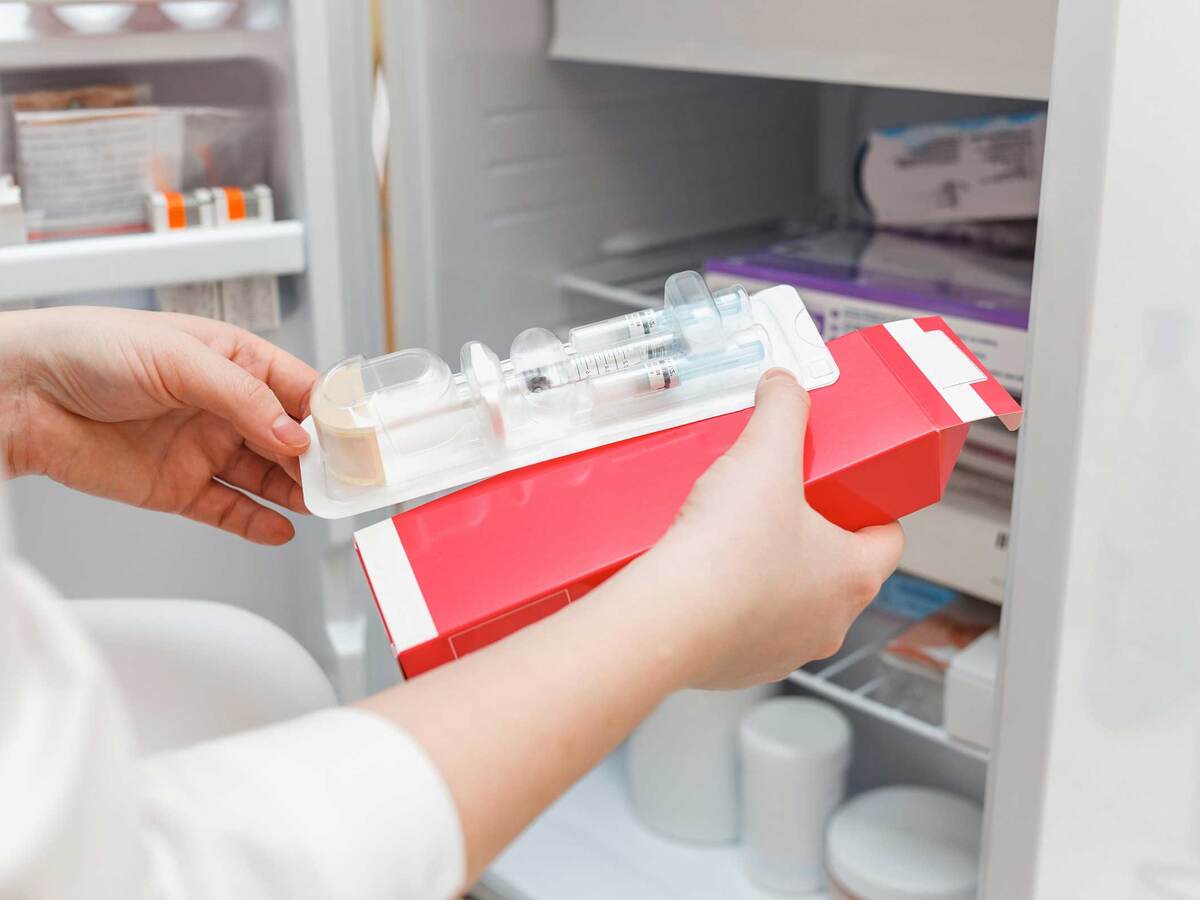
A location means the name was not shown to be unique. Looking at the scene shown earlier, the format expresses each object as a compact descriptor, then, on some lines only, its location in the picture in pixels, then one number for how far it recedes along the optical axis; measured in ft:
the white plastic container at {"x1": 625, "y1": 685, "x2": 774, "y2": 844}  4.09
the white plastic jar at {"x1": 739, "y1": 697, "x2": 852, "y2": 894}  3.83
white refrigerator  2.24
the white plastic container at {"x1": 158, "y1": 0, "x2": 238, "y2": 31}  3.32
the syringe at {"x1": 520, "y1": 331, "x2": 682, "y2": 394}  2.27
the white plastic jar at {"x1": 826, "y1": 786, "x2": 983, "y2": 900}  3.41
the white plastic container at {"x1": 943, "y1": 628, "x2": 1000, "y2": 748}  3.13
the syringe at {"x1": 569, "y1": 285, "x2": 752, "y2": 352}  2.33
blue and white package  3.63
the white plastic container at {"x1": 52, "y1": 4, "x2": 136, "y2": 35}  3.22
